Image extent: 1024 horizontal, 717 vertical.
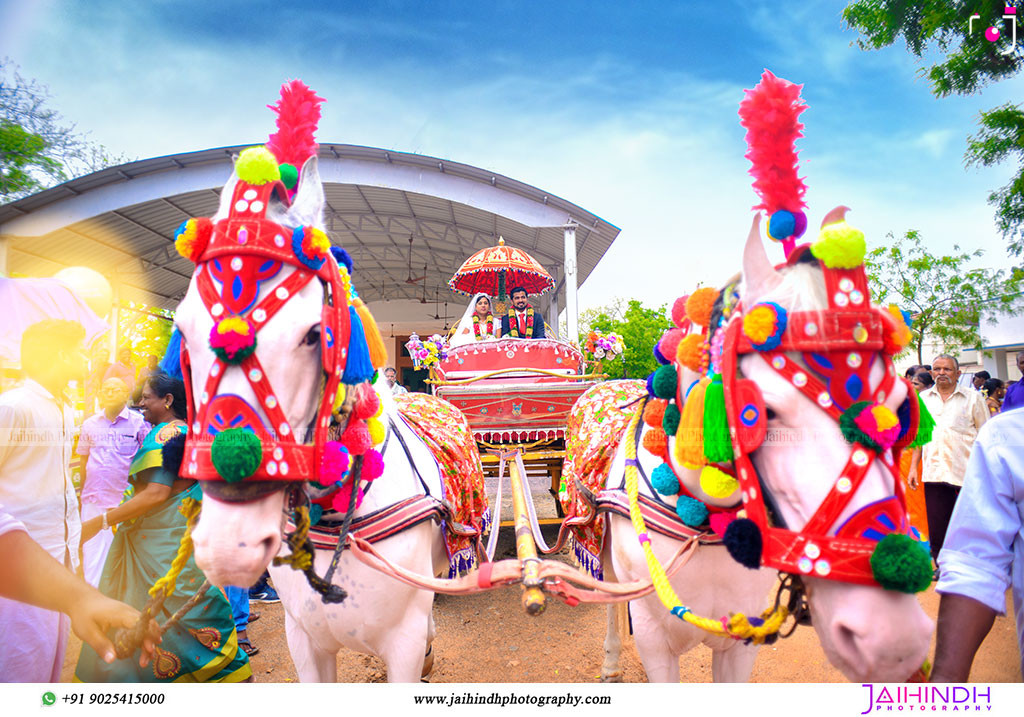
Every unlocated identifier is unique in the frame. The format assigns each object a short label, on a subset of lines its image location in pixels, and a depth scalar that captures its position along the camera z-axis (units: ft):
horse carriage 3.70
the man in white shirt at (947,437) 12.73
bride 16.53
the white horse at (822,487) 3.53
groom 17.11
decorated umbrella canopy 17.08
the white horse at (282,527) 3.83
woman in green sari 8.24
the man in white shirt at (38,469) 5.40
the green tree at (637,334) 30.32
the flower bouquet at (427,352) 14.20
